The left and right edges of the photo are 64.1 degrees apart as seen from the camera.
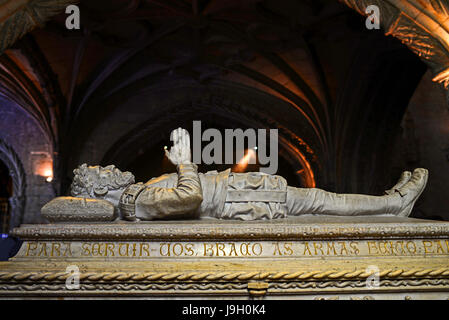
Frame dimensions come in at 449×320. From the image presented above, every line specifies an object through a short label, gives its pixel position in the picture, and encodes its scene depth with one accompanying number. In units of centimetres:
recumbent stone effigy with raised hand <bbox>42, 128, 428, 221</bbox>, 255
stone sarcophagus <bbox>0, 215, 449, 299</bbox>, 204
